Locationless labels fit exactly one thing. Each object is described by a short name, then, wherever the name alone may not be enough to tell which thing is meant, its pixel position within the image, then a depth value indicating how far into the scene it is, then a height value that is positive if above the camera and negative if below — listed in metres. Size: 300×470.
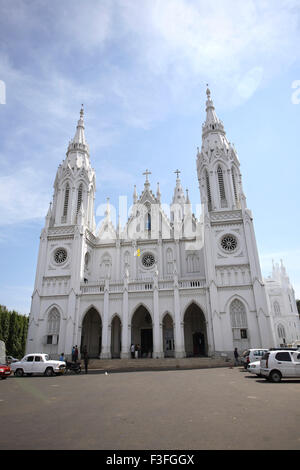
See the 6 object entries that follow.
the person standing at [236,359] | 24.23 -1.27
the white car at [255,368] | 15.38 -1.28
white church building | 29.53 +8.17
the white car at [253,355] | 19.27 -0.79
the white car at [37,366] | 18.64 -1.12
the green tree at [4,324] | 44.41 +3.60
